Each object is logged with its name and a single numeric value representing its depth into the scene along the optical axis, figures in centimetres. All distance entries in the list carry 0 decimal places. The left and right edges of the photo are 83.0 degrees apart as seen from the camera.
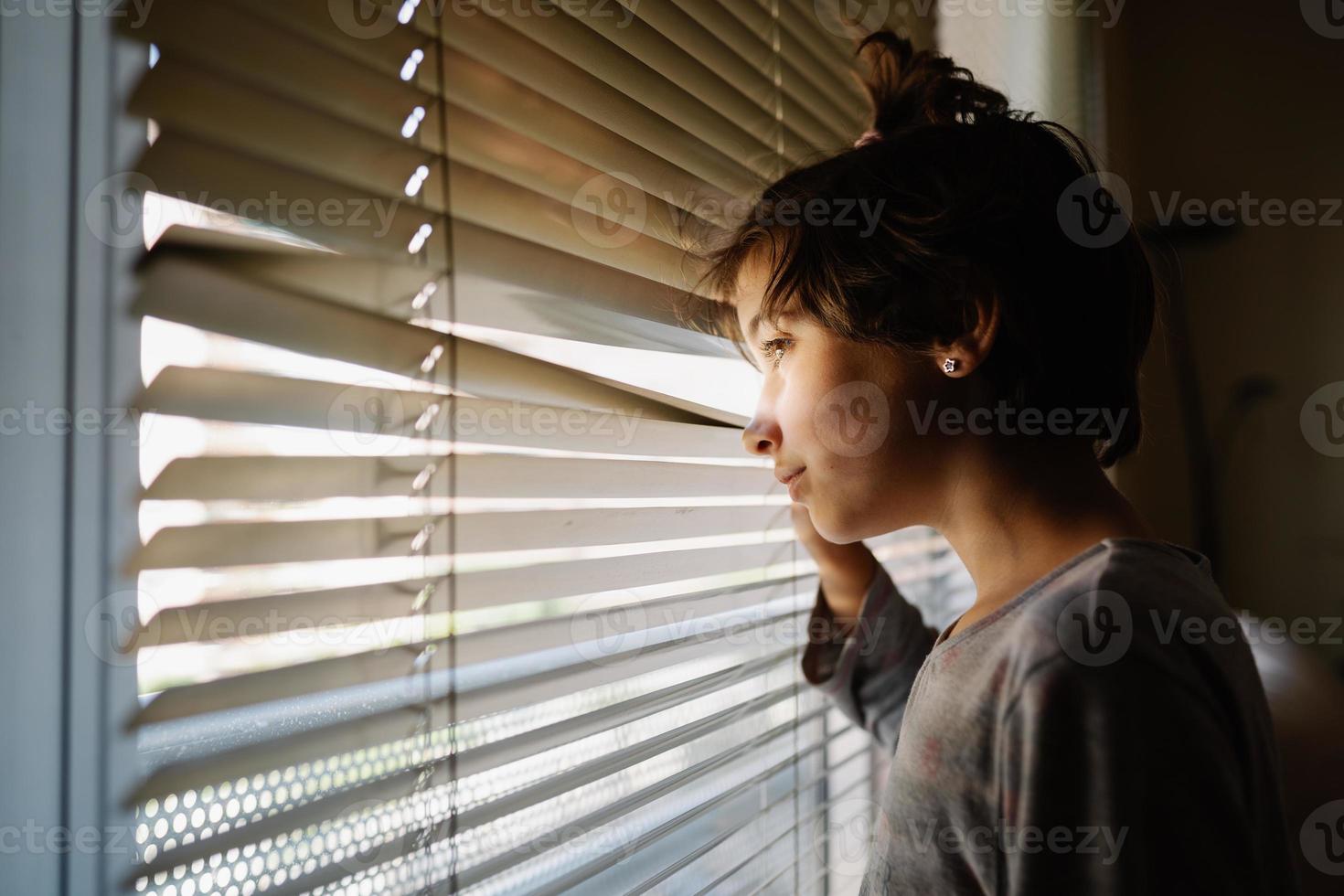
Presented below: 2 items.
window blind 44
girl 48
